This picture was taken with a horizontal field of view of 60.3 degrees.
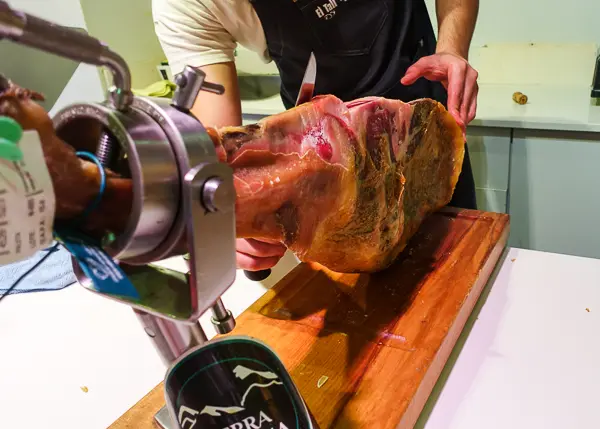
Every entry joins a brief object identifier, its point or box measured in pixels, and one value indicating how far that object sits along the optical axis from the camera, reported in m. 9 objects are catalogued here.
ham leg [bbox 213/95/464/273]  0.61
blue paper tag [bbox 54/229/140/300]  0.39
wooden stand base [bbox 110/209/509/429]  0.64
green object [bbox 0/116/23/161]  0.31
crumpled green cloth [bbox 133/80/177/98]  2.01
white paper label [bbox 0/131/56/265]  0.31
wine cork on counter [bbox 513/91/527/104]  1.66
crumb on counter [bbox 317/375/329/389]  0.68
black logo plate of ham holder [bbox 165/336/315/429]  0.46
